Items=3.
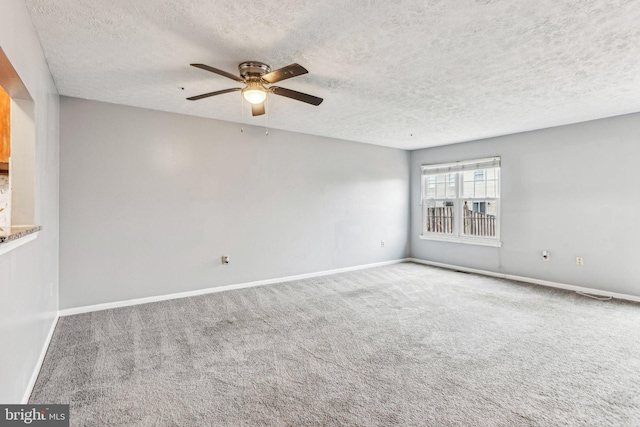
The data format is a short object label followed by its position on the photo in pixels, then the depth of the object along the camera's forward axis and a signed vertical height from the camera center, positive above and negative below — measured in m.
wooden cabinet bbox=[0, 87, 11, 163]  2.23 +0.60
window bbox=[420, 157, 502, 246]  5.64 +0.15
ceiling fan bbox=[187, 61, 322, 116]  2.67 +1.07
